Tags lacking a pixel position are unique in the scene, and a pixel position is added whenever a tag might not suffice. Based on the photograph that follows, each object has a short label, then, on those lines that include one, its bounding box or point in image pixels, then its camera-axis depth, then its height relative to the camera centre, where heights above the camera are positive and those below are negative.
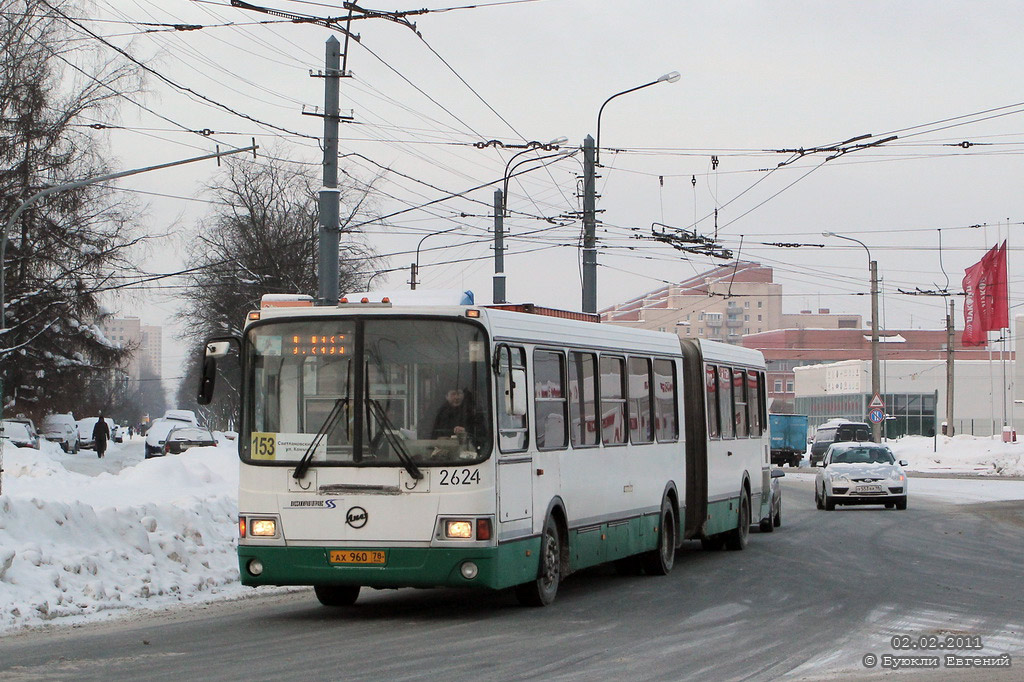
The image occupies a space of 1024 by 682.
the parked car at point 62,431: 64.56 +0.05
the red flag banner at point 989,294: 52.00 +4.76
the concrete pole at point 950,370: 64.06 +2.61
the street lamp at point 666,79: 27.48 +6.48
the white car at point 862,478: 30.48 -0.98
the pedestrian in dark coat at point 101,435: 55.47 -0.11
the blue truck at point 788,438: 66.19 -0.33
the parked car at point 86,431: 79.62 +0.06
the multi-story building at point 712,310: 152.50 +13.64
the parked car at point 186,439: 54.81 -0.27
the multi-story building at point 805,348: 148.12 +8.26
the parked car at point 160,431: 58.22 +0.04
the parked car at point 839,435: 63.84 -0.19
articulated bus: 11.66 -0.14
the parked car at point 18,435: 48.00 -0.09
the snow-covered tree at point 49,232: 39.91 +5.70
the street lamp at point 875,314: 47.62 +3.69
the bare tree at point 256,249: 67.38 +8.33
